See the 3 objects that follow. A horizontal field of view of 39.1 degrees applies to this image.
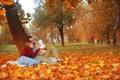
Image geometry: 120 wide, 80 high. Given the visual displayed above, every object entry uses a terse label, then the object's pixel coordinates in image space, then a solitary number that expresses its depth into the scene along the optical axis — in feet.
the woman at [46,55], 17.71
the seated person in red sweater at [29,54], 17.51
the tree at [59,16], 75.10
